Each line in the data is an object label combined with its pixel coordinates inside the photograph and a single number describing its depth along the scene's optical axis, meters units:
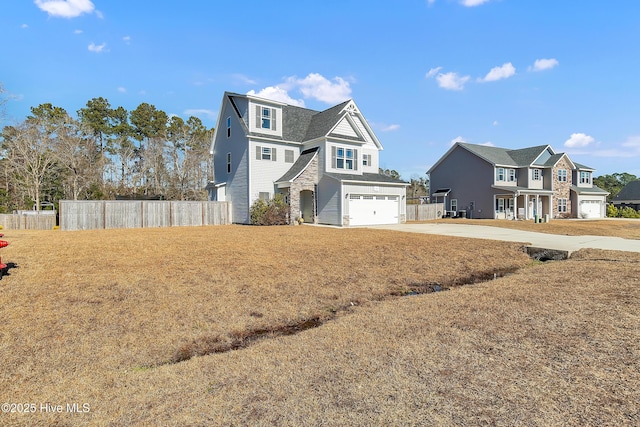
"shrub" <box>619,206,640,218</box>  37.84
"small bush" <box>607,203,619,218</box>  40.06
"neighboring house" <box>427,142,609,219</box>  32.94
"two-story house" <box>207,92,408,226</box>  22.92
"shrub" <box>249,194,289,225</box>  22.17
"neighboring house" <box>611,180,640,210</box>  47.28
